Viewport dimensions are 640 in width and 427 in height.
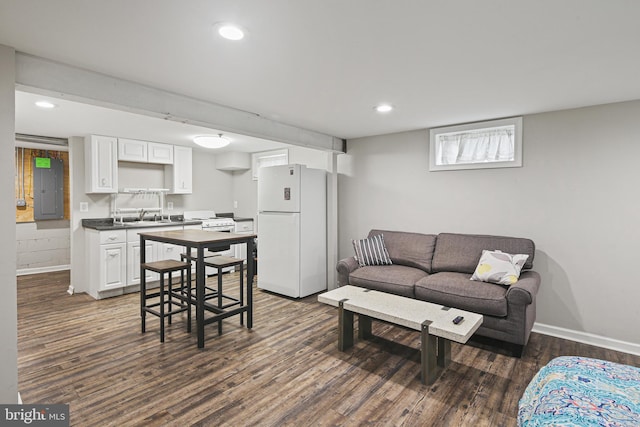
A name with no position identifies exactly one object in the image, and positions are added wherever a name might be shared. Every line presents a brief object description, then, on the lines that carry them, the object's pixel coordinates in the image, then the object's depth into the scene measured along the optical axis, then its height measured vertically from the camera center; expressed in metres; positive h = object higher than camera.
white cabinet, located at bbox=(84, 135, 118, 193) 4.54 +0.57
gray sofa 2.78 -0.74
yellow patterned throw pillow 3.03 -0.59
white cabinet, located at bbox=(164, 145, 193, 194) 5.47 +0.54
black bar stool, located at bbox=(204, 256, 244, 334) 3.28 -0.61
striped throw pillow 3.97 -0.58
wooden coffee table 2.31 -0.85
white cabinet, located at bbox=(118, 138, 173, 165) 4.81 +0.82
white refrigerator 4.30 -0.34
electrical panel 5.55 +0.26
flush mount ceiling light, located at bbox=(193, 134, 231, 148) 4.34 +0.87
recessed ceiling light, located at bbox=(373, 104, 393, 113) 3.11 +0.96
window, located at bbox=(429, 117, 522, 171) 3.49 +0.71
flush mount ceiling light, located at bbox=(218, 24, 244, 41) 1.67 +0.92
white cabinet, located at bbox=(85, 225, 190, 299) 4.33 -0.77
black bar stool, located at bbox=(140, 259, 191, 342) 3.09 -0.87
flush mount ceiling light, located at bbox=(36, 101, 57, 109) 3.05 +0.95
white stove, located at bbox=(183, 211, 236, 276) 5.47 -0.31
